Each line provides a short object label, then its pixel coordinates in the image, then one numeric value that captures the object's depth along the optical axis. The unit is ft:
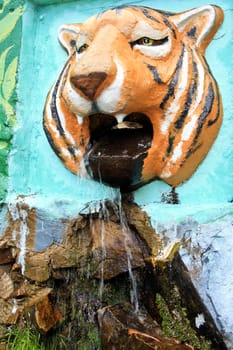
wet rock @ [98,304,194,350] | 6.51
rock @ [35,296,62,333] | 7.61
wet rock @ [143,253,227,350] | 6.88
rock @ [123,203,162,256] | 7.63
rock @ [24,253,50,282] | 8.13
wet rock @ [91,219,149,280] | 7.64
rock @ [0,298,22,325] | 7.96
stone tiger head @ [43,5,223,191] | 7.48
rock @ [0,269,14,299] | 8.17
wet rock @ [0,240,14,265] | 8.45
